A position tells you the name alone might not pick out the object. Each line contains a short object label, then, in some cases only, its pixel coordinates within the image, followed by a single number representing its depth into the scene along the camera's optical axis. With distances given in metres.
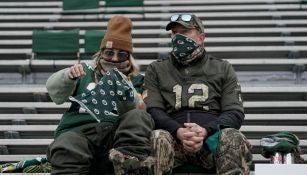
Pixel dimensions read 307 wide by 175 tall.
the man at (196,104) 4.67
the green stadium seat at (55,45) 9.06
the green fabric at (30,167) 5.42
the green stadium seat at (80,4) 10.67
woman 4.52
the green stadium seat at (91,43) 8.88
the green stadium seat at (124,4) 10.55
